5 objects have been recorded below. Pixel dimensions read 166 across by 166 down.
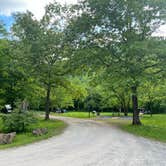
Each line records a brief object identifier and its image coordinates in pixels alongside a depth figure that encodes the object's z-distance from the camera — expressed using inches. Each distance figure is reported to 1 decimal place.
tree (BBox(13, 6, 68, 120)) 625.1
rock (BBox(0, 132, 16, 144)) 335.8
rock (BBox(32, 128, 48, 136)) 392.3
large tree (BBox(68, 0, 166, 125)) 479.8
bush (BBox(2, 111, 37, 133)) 426.7
